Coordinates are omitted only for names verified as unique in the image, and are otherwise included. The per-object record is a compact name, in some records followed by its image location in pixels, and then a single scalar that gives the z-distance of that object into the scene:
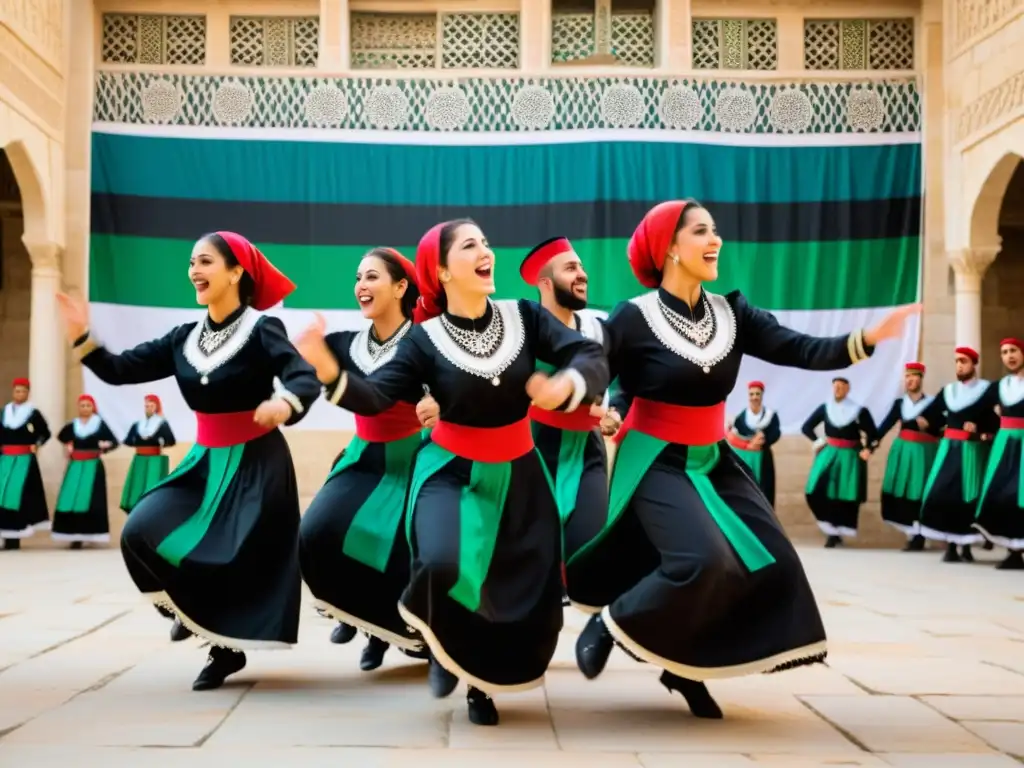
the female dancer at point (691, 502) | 3.16
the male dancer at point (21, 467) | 10.14
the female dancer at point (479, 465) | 3.17
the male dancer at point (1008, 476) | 8.19
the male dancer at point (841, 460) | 10.45
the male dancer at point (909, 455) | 10.00
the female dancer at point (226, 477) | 3.70
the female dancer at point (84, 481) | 10.42
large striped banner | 11.05
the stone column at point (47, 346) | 10.88
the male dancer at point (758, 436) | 10.47
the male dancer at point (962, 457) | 8.79
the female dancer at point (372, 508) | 3.98
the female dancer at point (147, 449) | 10.53
